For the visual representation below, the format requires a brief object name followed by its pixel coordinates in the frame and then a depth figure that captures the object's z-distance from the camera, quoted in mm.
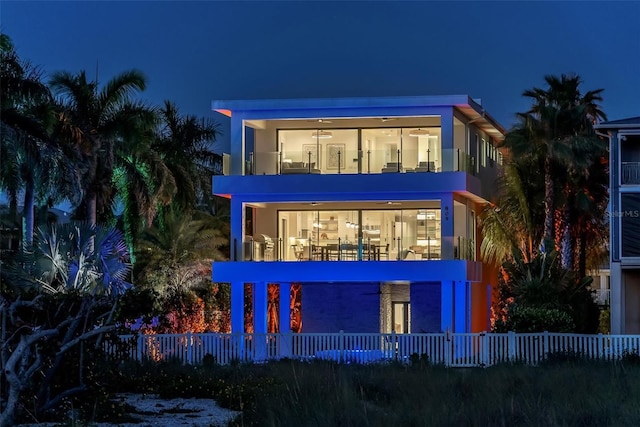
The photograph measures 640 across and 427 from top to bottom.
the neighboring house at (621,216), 38312
